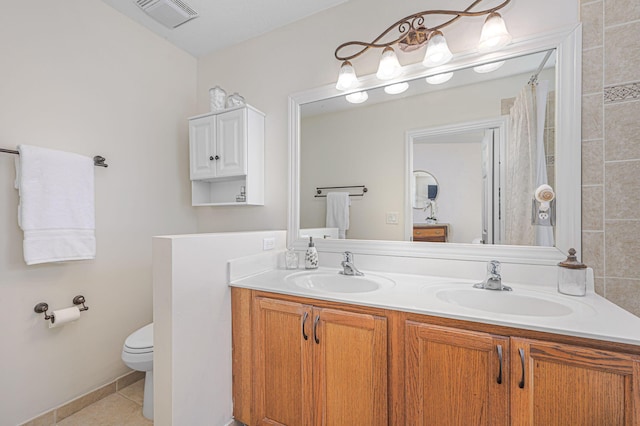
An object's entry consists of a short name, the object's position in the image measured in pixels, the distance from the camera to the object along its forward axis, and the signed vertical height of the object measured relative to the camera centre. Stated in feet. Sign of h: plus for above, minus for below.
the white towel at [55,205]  4.63 +0.13
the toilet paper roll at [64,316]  4.99 -1.94
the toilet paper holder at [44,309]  4.97 -1.78
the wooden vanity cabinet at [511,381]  2.62 -1.84
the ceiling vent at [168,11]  5.91 +4.49
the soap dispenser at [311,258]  5.82 -1.01
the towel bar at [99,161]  5.73 +1.07
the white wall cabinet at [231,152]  6.41 +1.45
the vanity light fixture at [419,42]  4.33 +3.00
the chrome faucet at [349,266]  5.27 -1.09
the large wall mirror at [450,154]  4.19 +1.06
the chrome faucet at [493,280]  4.16 -1.08
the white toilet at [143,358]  5.08 -2.71
